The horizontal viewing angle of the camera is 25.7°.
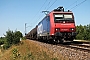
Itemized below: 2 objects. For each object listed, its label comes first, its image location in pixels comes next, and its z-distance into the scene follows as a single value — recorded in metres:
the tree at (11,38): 40.47
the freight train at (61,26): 17.88
